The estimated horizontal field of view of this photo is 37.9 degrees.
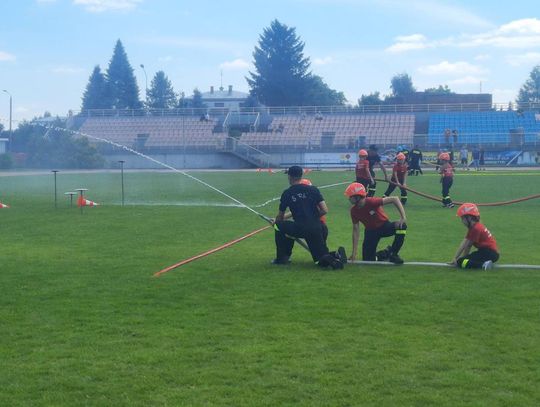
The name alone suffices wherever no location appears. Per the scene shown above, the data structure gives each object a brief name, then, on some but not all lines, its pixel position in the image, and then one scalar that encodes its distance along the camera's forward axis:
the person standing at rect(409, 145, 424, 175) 43.91
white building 142.62
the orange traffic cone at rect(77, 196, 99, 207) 24.67
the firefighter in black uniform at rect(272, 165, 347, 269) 12.38
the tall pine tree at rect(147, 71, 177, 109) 143.62
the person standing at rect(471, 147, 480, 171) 64.69
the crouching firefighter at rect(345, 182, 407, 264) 12.74
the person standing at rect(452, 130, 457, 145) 73.16
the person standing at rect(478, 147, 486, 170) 68.34
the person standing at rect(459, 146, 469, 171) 66.81
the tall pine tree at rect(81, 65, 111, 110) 125.25
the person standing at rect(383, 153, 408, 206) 25.84
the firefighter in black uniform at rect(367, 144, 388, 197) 26.96
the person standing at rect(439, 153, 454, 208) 25.05
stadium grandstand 75.50
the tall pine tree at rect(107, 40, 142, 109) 123.81
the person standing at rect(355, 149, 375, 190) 24.94
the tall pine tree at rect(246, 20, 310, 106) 117.38
